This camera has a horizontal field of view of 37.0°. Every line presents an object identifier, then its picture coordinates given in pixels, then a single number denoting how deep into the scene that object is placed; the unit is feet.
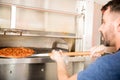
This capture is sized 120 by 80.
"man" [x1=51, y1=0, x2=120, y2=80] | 2.57
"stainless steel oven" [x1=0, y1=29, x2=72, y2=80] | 4.92
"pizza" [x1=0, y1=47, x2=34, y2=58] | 4.91
